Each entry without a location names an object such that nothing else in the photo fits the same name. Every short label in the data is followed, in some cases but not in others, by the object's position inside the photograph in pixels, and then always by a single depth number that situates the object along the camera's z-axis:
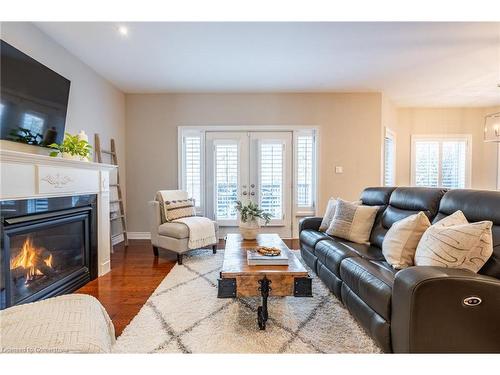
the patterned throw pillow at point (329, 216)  3.08
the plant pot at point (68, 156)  2.69
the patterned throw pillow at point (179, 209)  3.78
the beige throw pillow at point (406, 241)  1.89
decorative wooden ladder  4.33
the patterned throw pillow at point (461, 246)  1.46
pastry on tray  2.11
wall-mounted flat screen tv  2.22
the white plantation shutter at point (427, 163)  5.80
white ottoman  0.99
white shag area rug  1.67
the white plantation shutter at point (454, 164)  5.81
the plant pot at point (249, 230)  2.89
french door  4.87
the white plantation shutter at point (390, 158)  5.29
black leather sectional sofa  1.23
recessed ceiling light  2.70
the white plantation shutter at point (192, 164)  4.95
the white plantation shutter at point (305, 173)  4.95
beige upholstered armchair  3.42
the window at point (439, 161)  5.79
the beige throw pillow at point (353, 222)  2.72
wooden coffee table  1.82
